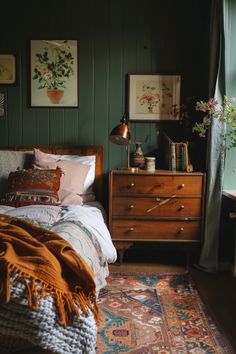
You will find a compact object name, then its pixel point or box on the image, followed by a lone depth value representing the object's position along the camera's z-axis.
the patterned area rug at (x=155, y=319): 1.79
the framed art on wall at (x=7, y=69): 3.19
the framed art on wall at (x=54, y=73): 3.18
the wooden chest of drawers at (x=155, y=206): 2.83
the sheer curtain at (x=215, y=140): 2.73
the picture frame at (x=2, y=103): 3.23
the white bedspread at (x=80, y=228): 1.77
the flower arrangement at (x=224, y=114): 2.50
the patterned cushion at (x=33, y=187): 2.46
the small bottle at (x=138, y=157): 3.12
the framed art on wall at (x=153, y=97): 3.18
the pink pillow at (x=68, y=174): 2.70
